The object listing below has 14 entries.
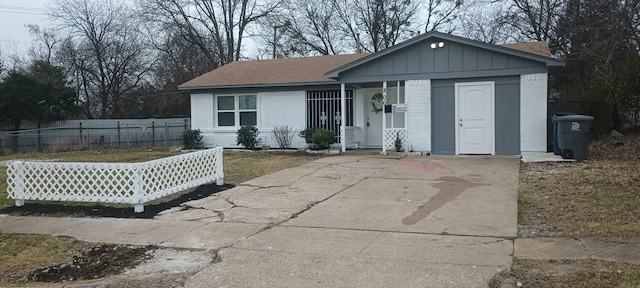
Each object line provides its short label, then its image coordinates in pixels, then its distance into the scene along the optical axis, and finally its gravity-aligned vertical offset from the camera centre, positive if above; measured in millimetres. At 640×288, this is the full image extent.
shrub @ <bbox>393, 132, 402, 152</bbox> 16031 -434
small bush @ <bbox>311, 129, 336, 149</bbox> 17281 -258
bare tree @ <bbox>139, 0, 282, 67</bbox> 38312 +8553
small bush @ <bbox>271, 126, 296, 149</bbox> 19047 -191
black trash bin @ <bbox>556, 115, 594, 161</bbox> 12625 -192
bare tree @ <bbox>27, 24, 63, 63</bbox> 41062 +7263
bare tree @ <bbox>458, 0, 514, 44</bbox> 27114 +5849
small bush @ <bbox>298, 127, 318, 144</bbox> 18078 -119
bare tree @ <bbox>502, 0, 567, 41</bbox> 17281 +4633
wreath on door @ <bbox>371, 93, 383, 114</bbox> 18375 +1039
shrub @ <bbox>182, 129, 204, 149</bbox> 20094 -278
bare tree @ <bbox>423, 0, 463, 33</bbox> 35091 +8298
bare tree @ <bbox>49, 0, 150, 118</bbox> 39531 +5876
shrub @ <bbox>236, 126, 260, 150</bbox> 19109 -182
